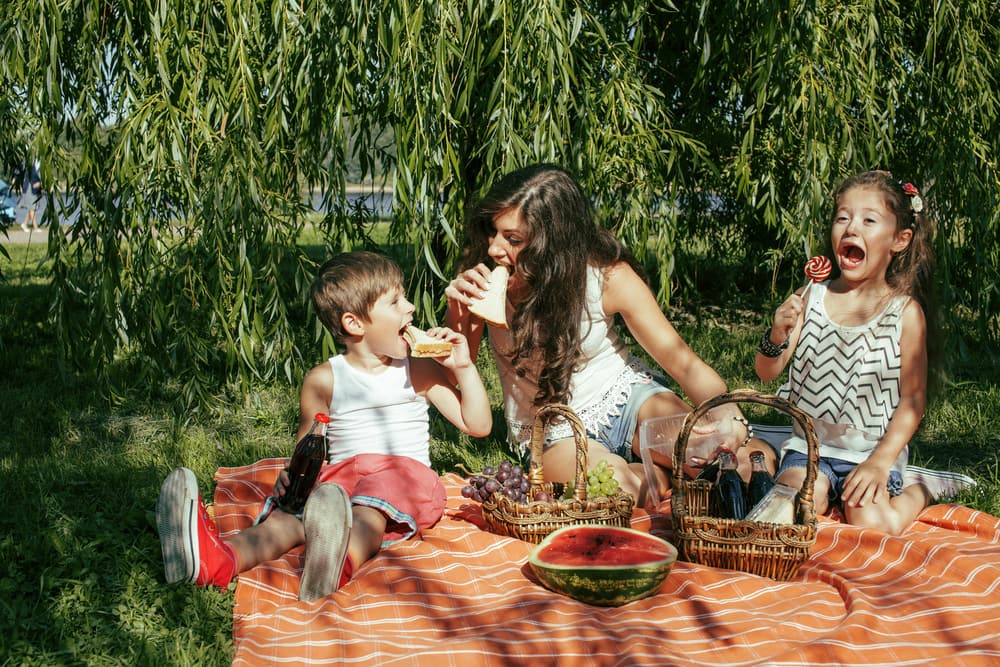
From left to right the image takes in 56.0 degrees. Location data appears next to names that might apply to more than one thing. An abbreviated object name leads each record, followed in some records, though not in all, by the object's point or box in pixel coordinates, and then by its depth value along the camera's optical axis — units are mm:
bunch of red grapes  2889
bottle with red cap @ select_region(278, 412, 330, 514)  2803
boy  2844
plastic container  2918
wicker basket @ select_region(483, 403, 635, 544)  2793
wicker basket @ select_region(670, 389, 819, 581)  2549
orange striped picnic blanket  2176
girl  3029
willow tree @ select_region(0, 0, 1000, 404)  3490
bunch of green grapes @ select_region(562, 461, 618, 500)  2855
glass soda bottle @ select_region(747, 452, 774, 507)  2834
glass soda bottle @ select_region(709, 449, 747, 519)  2795
